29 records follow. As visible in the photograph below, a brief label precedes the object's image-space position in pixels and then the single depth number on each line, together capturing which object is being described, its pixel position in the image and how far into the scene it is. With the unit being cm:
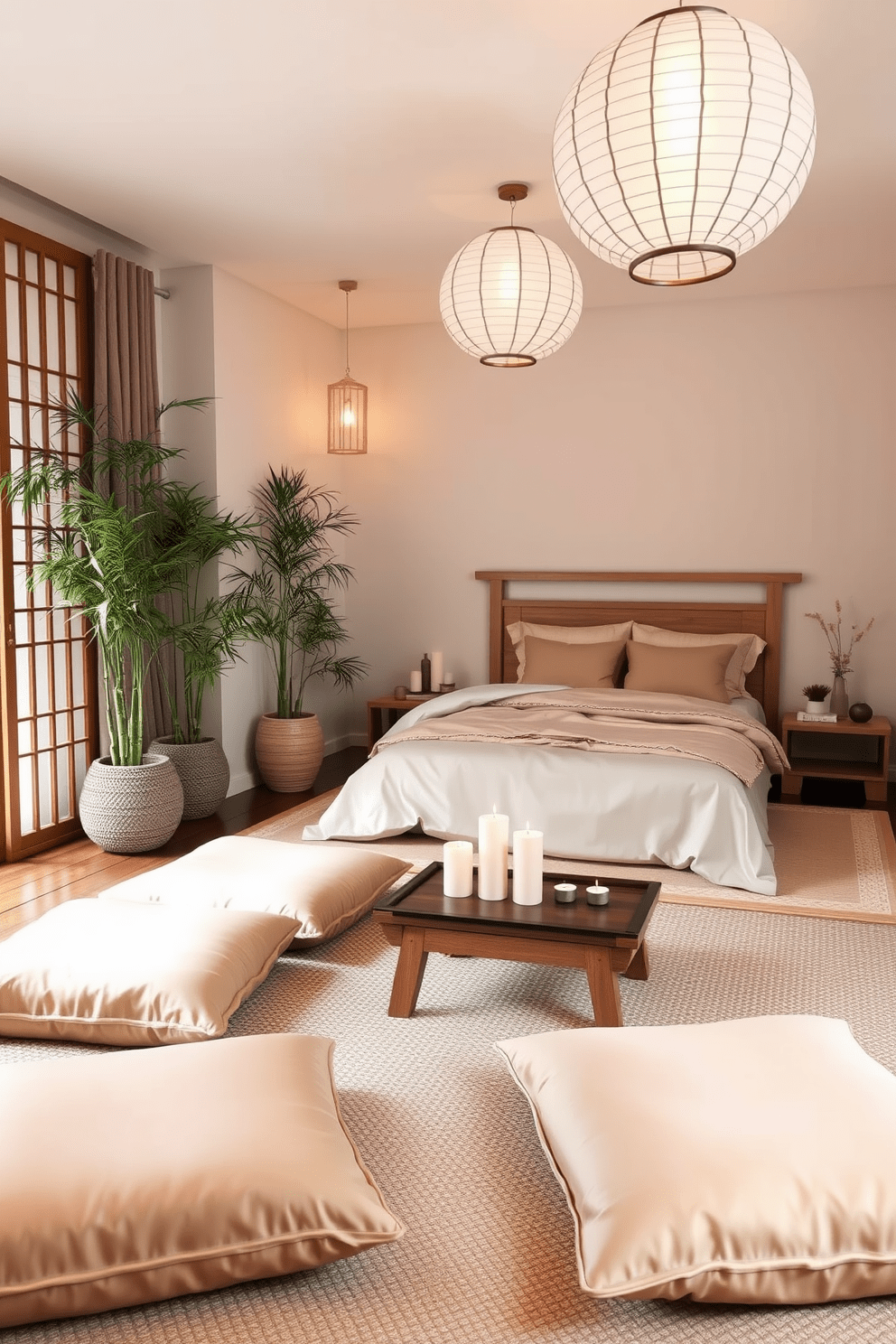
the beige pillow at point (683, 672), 505
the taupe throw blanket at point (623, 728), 394
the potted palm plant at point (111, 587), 389
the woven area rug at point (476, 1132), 143
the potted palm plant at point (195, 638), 441
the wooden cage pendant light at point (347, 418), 594
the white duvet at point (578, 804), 363
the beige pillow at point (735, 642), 534
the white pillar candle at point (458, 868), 254
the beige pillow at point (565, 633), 556
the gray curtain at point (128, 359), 434
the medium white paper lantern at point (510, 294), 344
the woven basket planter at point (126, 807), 396
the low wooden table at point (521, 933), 230
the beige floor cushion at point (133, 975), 221
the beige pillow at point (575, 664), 530
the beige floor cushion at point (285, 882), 280
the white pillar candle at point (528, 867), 245
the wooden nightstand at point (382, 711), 569
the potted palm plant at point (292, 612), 515
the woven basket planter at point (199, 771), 451
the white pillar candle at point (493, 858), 253
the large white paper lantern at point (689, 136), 185
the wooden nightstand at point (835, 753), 491
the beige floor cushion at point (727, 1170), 141
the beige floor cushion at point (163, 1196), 140
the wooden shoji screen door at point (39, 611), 395
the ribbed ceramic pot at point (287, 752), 514
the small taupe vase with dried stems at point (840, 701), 533
